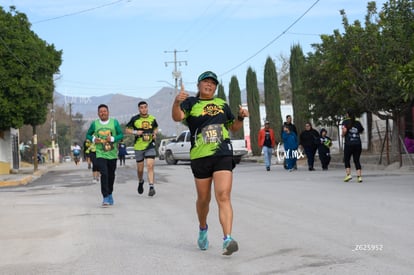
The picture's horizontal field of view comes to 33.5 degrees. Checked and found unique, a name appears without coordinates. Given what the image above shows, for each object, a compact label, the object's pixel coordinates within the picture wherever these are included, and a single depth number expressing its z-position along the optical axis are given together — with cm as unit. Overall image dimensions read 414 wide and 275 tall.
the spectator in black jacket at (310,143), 2369
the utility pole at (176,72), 7425
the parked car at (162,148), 4762
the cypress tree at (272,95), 4716
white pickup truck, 3397
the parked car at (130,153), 7075
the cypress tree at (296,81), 3825
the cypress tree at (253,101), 5084
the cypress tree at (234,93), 5731
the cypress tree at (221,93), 6516
